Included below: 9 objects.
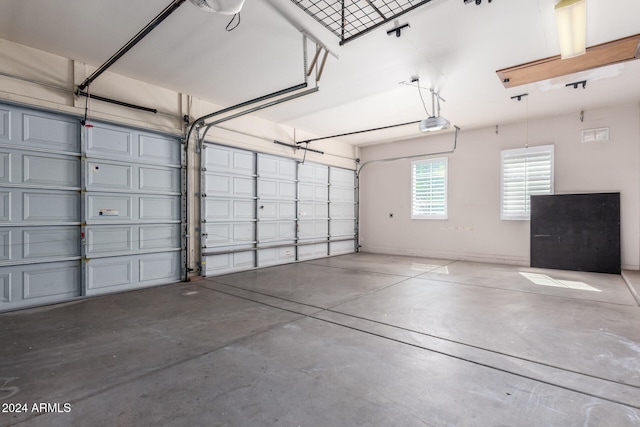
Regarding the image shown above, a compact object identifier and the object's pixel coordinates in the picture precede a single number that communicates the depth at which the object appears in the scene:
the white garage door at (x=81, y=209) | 3.75
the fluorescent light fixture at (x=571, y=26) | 2.67
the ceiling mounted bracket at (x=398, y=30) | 3.30
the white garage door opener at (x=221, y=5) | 2.20
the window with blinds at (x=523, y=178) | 6.59
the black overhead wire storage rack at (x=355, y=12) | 2.89
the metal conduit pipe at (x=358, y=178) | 8.40
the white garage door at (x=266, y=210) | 5.80
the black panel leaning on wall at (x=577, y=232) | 5.87
